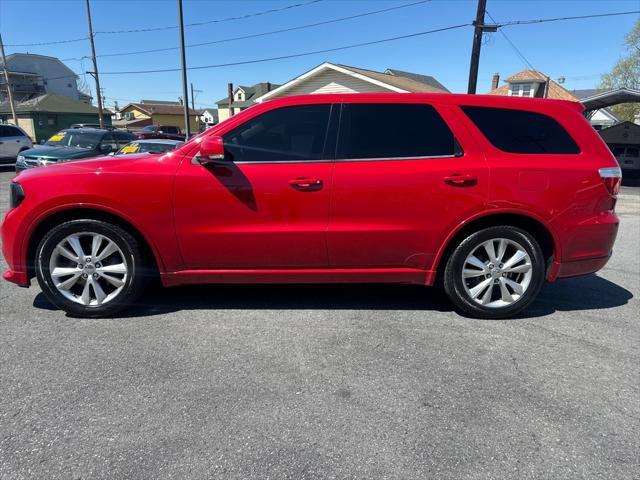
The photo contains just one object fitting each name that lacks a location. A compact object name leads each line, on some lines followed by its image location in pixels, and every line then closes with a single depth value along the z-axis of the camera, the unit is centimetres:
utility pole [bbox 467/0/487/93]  1331
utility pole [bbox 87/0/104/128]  2944
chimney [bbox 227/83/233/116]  6125
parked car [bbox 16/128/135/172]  1042
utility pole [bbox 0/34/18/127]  3205
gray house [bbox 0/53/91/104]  5934
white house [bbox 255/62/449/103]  2153
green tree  3662
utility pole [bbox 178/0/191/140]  1457
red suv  334
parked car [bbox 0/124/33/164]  1586
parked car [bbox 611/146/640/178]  1830
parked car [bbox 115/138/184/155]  956
